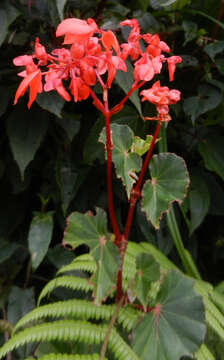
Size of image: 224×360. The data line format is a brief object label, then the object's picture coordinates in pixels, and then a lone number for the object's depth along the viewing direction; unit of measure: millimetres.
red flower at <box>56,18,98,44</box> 485
